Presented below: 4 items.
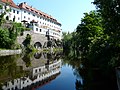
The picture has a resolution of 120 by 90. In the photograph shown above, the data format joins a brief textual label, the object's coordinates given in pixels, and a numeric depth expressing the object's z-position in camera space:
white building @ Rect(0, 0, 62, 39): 35.82
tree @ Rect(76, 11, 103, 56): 18.61
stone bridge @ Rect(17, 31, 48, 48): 30.98
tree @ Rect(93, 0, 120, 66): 7.16
